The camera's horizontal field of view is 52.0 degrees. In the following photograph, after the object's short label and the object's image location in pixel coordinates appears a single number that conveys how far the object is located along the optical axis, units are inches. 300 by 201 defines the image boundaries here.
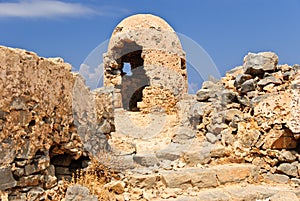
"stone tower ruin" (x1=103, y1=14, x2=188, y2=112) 443.2
